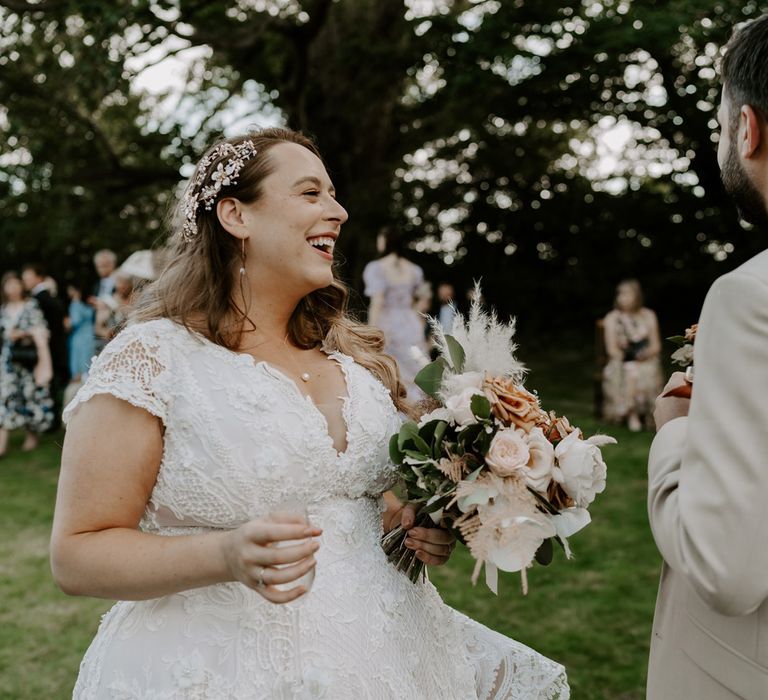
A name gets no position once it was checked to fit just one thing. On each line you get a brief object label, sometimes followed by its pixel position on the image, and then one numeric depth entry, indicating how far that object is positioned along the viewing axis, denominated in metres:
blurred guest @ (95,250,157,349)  8.81
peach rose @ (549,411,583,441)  2.20
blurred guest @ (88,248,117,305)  10.27
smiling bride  1.89
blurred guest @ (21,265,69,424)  10.27
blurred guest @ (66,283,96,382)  11.06
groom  1.36
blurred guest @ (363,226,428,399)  9.64
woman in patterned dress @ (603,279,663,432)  10.72
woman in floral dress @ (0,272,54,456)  10.02
